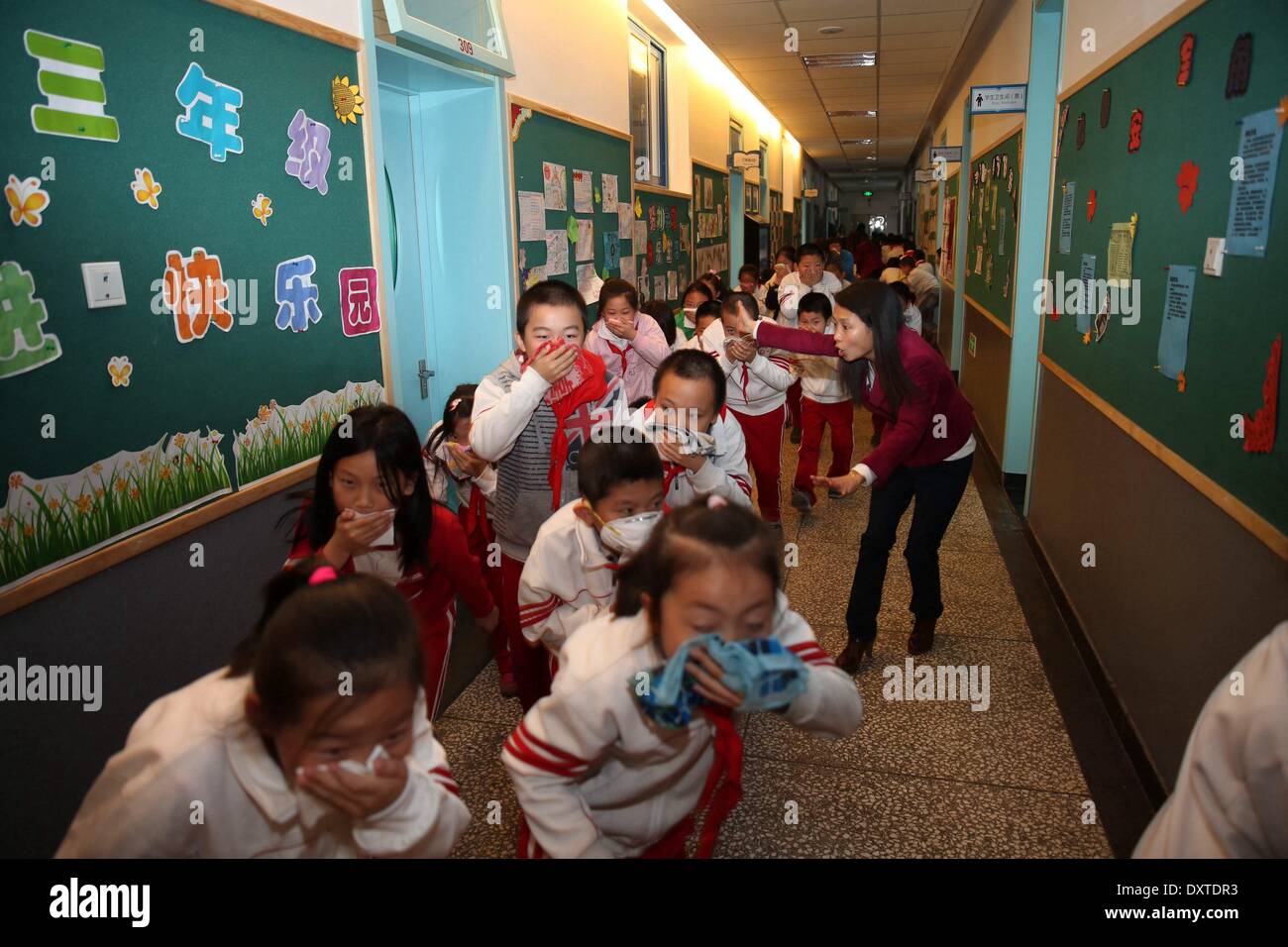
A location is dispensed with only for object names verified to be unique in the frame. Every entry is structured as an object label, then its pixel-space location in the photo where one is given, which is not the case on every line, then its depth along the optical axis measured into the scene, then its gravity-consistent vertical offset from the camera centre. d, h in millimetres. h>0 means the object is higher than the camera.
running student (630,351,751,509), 2445 -461
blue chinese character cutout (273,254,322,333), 2764 -84
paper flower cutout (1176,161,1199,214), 2502 +192
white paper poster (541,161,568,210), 4988 +429
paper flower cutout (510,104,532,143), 4523 +719
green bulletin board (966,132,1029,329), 6258 +223
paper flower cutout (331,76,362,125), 3035 +556
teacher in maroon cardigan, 3135 -665
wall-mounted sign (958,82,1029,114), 5605 +960
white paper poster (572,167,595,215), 5426 +423
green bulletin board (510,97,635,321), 4703 +445
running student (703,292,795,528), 4621 -730
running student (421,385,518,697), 3051 -734
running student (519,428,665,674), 2051 -629
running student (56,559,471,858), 1212 -652
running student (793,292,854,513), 5504 -883
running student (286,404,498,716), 2146 -606
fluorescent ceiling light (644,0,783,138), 7432 +2047
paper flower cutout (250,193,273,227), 2645 +172
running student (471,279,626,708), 2566 -446
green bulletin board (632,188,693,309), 6973 +112
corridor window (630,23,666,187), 7441 +1321
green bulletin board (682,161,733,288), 9023 +416
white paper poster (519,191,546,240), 4680 +250
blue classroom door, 4277 +66
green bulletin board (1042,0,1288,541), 2033 +6
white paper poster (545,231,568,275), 5055 +59
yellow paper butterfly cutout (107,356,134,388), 2144 -233
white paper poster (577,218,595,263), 5539 +138
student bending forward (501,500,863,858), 1407 -706
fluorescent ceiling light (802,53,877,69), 9188 +2006
